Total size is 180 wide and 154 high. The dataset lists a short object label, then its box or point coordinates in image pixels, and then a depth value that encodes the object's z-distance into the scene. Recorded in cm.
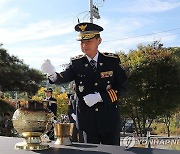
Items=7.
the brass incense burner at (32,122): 91
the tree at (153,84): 741
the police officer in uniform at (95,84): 129
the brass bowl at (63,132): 99
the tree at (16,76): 668
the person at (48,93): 460
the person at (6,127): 529
